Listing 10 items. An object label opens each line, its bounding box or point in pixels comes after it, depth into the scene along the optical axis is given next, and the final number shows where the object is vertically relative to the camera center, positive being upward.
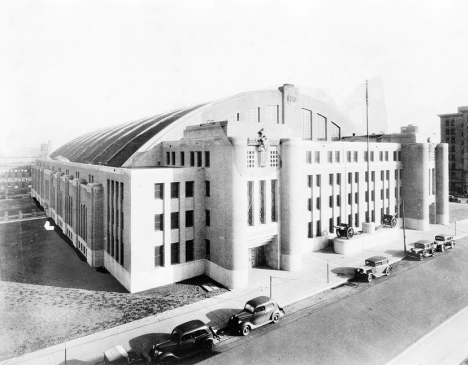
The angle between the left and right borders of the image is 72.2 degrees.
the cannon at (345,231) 39.88 -5.60
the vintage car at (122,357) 17.84 -9.60
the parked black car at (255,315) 21.70 -8.99
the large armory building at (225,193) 28.92 -0.64
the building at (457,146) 92.62 +11.71
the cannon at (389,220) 47.62 -5.11
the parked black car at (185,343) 18.70 -9.34
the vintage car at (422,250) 36.57 -7.42
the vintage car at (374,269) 30.44 -8.03
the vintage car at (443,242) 39.44 -7.06
